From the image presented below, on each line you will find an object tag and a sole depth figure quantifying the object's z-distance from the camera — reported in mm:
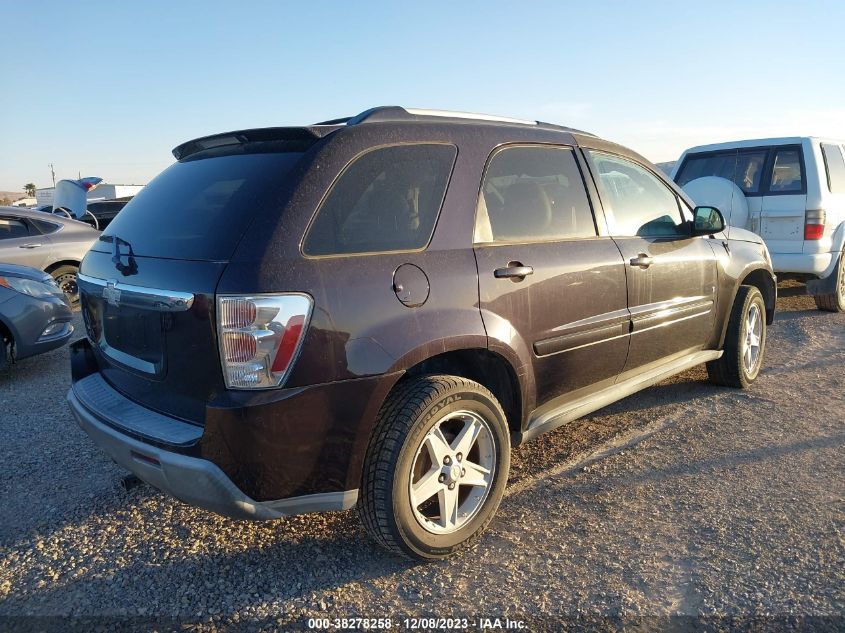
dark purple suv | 2287
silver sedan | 7875
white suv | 6914
